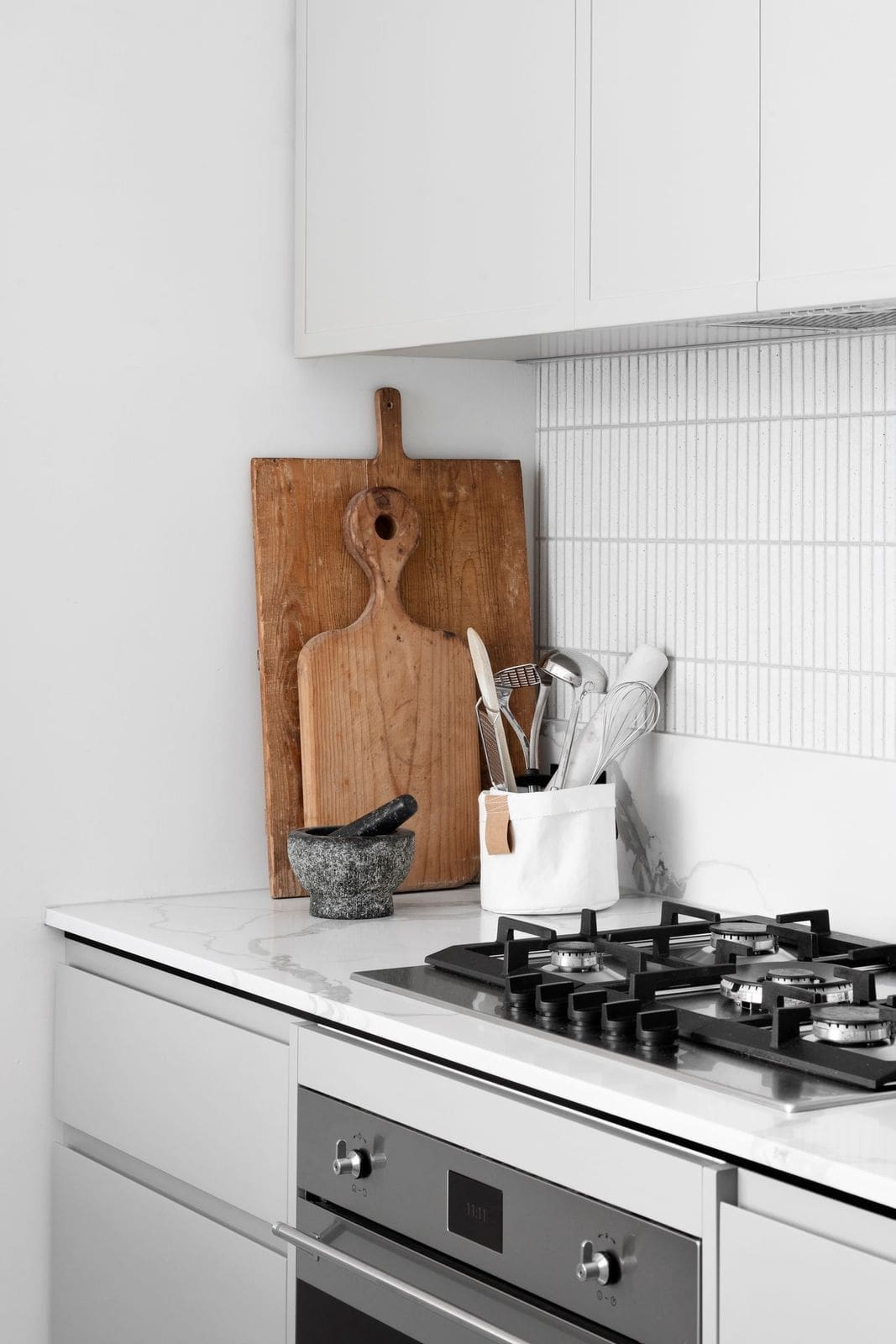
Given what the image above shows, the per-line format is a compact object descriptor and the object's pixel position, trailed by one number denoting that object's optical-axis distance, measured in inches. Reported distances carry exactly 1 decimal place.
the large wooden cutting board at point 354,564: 89.7
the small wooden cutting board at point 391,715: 89.0
